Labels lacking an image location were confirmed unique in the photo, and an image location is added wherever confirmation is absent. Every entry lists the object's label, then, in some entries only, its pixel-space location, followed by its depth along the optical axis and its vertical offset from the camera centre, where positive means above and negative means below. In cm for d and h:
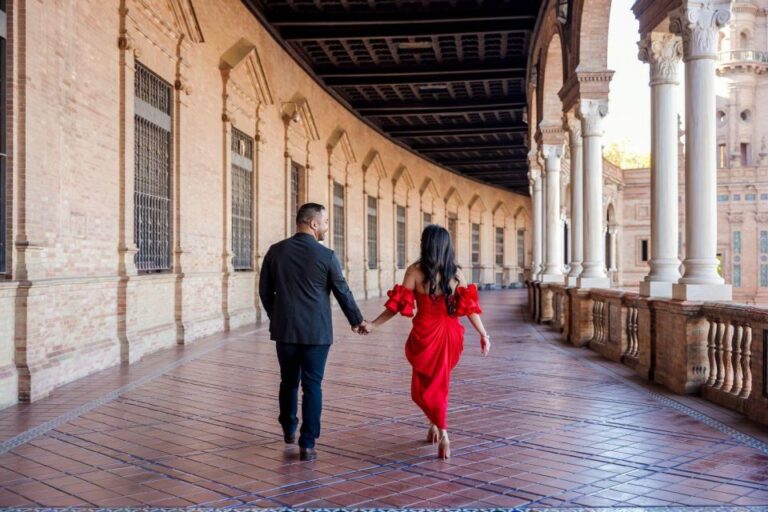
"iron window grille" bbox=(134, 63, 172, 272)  1170 +138
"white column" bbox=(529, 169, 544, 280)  2463 +134
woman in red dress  567 -33
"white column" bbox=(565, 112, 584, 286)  1498 +122
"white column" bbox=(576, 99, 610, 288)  1353 +124
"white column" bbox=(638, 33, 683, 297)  966 +125
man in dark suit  556 -28
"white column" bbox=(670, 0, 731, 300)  828 +122
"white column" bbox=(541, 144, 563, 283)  1972 +145
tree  7456 +951
